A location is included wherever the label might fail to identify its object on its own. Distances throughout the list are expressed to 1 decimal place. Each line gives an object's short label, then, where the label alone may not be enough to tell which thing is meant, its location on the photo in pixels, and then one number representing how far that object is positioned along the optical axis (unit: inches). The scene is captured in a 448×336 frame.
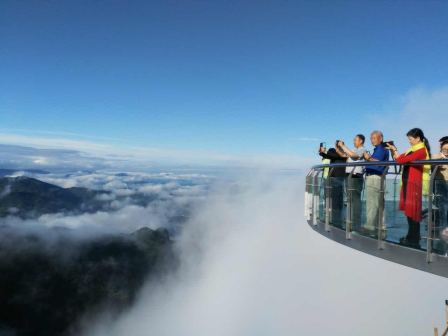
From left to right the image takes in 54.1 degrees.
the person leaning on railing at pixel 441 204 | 285.1
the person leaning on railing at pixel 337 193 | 389.1
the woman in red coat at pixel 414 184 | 299.9
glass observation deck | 288.5
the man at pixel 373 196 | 331.6
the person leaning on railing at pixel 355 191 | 357.7
